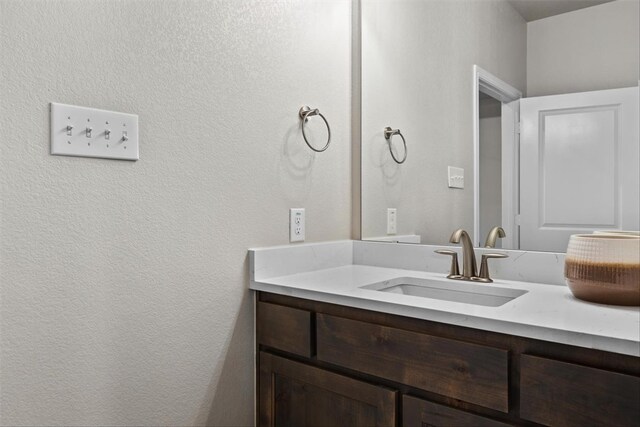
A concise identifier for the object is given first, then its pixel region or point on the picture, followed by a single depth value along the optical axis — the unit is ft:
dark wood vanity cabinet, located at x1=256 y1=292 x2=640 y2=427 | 2.73
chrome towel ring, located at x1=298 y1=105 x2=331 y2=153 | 5.14
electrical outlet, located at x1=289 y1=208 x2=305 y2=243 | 5.09
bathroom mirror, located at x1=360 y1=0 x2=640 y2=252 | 4.12
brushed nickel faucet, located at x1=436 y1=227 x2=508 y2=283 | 4.59
